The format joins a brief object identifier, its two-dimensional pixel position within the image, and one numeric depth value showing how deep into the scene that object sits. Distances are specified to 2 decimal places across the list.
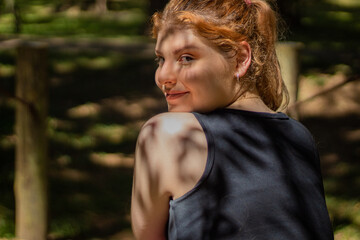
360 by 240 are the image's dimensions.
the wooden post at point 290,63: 3.77
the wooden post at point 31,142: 3.45
